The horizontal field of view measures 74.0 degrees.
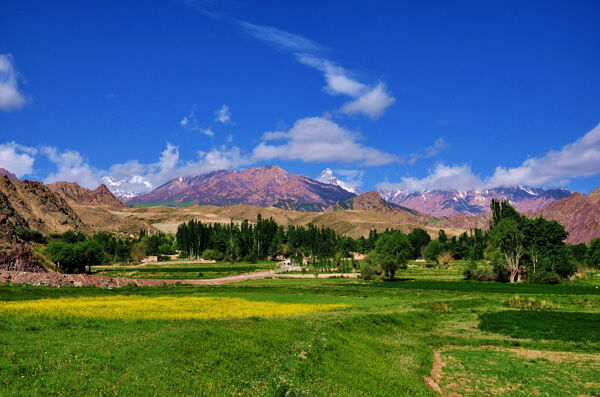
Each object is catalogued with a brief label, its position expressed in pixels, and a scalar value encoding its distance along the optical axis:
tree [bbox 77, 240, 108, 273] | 116.94
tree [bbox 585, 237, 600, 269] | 152.38
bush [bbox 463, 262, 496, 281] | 112.87
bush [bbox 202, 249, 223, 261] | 196.50
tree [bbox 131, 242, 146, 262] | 193.34
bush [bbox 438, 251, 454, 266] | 191.39
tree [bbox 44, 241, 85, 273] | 109.94
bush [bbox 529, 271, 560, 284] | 103.38
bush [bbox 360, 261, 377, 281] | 111.25
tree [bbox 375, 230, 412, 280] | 111.04
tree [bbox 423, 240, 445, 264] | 194.88
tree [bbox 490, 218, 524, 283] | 109.38
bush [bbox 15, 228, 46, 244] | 152.48
